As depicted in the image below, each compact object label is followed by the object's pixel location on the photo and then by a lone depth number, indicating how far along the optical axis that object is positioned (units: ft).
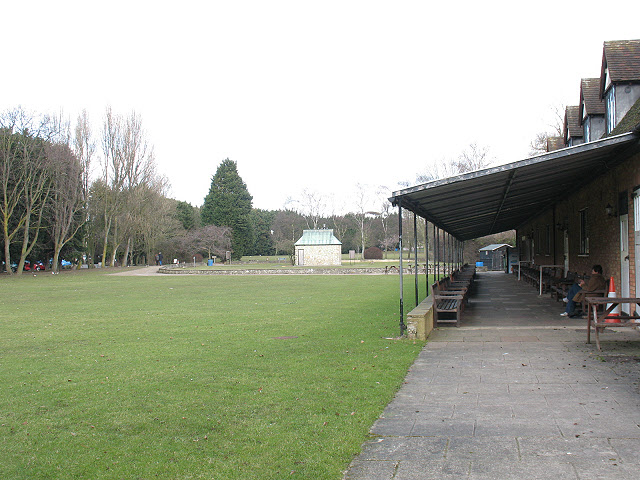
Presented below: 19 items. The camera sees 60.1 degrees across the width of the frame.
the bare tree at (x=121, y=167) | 170.09
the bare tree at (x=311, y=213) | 276.82
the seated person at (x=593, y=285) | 38.04
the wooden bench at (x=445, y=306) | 37.22
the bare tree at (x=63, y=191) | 138.00
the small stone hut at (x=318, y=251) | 188.22
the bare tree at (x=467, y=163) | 170.61
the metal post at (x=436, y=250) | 53.89
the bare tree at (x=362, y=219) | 253.24
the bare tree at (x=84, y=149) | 151.43
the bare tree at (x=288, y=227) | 285.27
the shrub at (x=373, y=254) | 225.35
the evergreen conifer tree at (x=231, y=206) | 257.14
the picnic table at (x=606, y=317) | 27.20
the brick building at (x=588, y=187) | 31.83
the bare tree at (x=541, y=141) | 122.27
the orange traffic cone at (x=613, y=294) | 36.32
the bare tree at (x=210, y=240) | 220.84
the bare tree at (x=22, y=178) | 127.75
